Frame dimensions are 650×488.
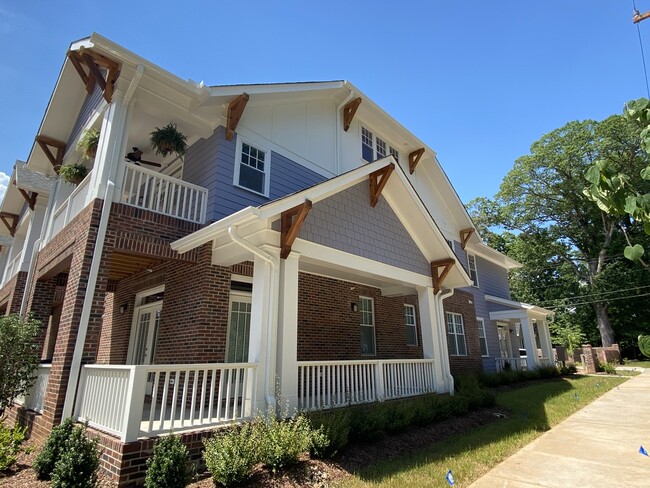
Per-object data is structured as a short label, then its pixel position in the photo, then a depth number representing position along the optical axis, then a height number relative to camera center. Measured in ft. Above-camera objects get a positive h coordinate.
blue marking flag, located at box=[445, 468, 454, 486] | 15.46 -4.83
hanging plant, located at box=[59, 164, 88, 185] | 30.27 +14.30
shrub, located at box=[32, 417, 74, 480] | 16.67 -4.00
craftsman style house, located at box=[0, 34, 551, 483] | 21.02 +7.12
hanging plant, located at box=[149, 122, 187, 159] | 27.89 +15.44
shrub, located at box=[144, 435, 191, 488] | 14.40 -4.02
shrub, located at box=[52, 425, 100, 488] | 14.35 -3.99
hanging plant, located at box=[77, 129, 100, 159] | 27.89 +15.29
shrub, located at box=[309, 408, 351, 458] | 18.10 -3.64
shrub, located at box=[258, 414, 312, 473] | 16.38 -3.69
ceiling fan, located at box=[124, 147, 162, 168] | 29.53 +15.16
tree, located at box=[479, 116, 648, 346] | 99.25 +42.59
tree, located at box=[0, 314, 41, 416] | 24.25 +0.08
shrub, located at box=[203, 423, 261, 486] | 14.87 -3.87
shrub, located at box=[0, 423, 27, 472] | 17.31 -4.14
